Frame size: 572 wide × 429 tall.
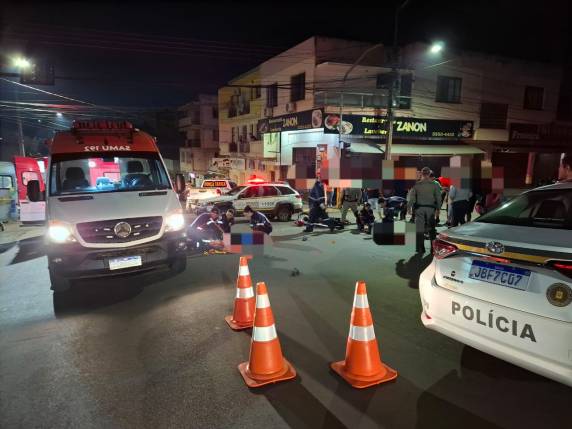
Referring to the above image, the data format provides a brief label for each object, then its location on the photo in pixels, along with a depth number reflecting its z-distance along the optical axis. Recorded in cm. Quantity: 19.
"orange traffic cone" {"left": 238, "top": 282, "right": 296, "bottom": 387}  342
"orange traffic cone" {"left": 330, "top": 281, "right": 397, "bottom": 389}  338
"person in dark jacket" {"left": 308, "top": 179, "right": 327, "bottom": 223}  1132
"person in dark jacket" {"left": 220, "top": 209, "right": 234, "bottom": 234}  897
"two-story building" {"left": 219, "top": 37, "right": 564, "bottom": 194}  1894
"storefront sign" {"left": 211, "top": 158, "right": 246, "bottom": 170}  2927
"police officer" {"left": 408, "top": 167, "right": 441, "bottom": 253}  781
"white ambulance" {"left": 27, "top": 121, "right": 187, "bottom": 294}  523
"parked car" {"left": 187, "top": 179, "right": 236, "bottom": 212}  1521
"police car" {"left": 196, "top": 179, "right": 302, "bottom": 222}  1388
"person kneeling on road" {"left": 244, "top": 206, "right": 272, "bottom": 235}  956
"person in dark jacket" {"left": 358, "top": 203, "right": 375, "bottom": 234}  1102
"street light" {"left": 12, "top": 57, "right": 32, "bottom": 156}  1369
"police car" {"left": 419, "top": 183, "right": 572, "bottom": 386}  259
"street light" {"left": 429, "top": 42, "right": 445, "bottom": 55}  1520
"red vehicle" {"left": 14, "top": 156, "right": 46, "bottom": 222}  1203
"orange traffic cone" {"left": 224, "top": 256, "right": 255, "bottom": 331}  447
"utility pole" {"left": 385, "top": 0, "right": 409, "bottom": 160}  1431
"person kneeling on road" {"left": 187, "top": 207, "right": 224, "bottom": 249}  855
